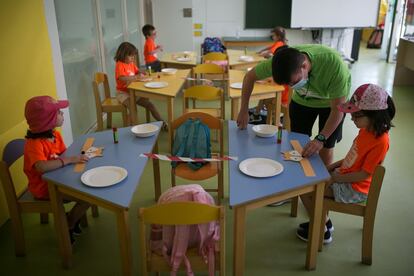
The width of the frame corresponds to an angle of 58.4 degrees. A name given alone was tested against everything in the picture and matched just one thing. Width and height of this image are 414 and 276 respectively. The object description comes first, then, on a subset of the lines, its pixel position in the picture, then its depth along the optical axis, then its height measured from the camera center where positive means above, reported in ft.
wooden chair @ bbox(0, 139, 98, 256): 7.36 -3.66
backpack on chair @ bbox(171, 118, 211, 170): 9.17 -3.00
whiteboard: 25.29 -0.12
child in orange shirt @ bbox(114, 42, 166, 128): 14.12 -2.08
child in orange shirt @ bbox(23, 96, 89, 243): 7.09 -2.42
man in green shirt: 6.68 -1.48
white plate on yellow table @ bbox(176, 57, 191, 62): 18.21 -2.14
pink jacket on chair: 5.94 -3.52
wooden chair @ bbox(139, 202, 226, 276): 5.26 -2.72
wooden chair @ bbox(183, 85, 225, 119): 12.40 -2.54
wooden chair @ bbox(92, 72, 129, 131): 13.67 -3.25
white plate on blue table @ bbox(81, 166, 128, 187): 6.42 -2.76
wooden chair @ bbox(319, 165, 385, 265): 6.93 -3.76
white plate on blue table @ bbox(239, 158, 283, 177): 6.61 -2.71
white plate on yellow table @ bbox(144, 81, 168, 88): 13.17 -2.41
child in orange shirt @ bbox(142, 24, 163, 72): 18.79 -1.86
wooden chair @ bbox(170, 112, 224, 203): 9.00 -3.66
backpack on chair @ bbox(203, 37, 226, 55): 24.26 -2.05
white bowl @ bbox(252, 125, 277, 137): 8.16 -2.52
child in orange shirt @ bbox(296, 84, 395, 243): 6.89 -2.40
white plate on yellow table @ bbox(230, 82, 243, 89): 13.03 -2.44
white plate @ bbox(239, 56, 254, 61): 18.16 -2.13
